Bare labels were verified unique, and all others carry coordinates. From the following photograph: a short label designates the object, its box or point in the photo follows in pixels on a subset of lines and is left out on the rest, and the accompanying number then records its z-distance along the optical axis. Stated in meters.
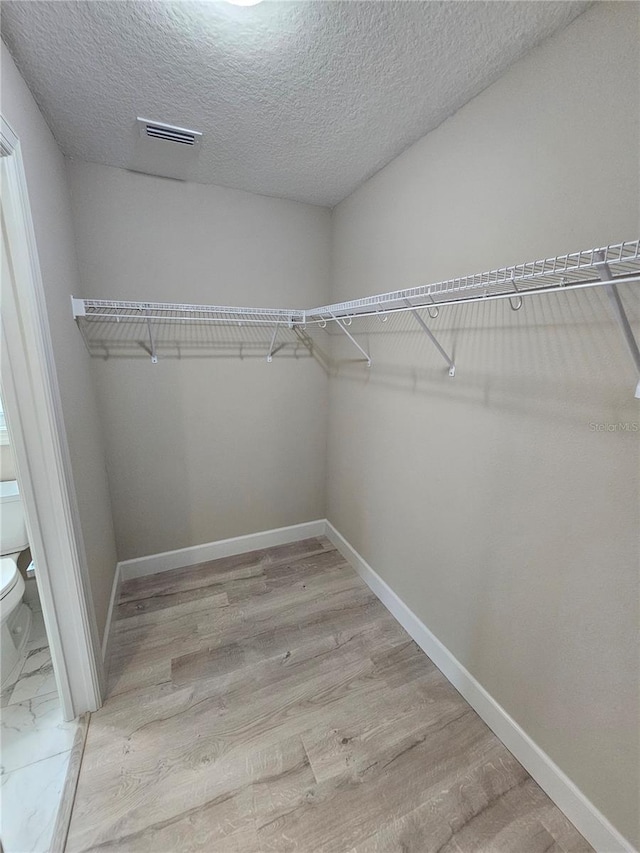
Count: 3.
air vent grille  1.40
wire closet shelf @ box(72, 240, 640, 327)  0.82
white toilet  1.48
